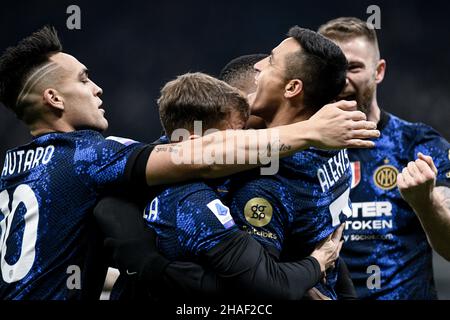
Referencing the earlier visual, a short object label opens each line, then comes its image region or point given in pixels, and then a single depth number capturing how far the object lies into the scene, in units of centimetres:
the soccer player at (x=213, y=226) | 429
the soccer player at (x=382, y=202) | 718
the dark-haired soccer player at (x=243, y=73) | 596
